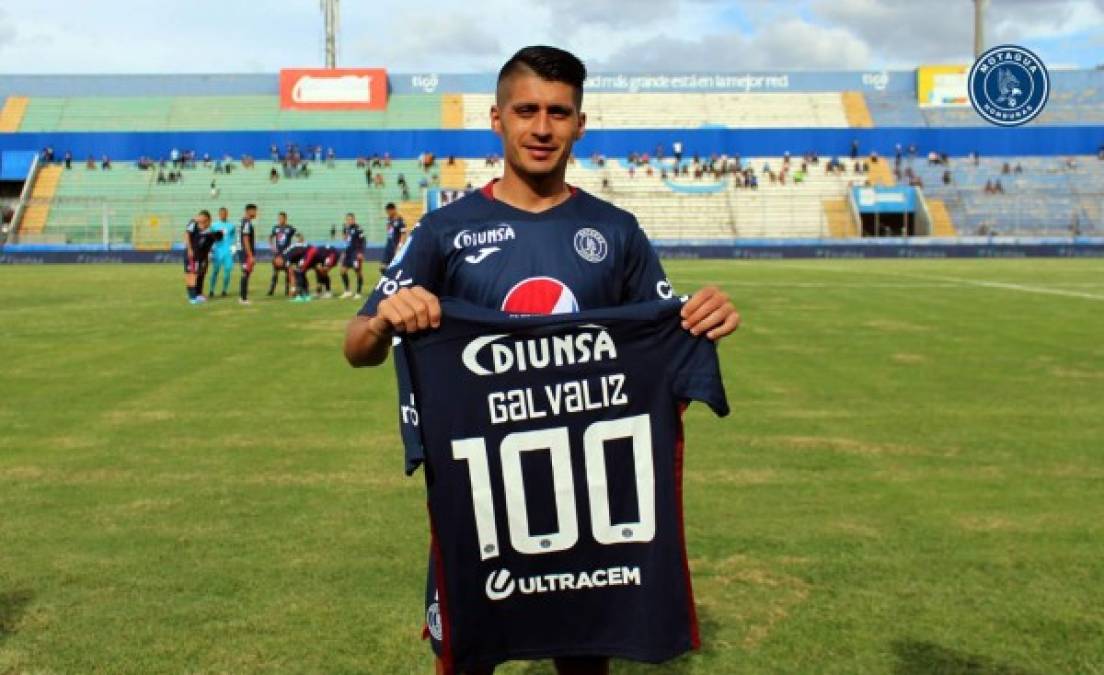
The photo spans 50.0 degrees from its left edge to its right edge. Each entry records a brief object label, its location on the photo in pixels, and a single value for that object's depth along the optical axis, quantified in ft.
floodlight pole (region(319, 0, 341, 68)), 240.44
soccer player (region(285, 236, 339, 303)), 80.18
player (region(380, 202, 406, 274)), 84.07
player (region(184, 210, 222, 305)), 76.28
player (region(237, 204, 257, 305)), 77.66
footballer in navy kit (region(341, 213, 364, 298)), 85.92
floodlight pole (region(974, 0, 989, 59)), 168.35
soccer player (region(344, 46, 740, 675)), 10.05
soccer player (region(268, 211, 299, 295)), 80.79
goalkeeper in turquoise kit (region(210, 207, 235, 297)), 83.73
